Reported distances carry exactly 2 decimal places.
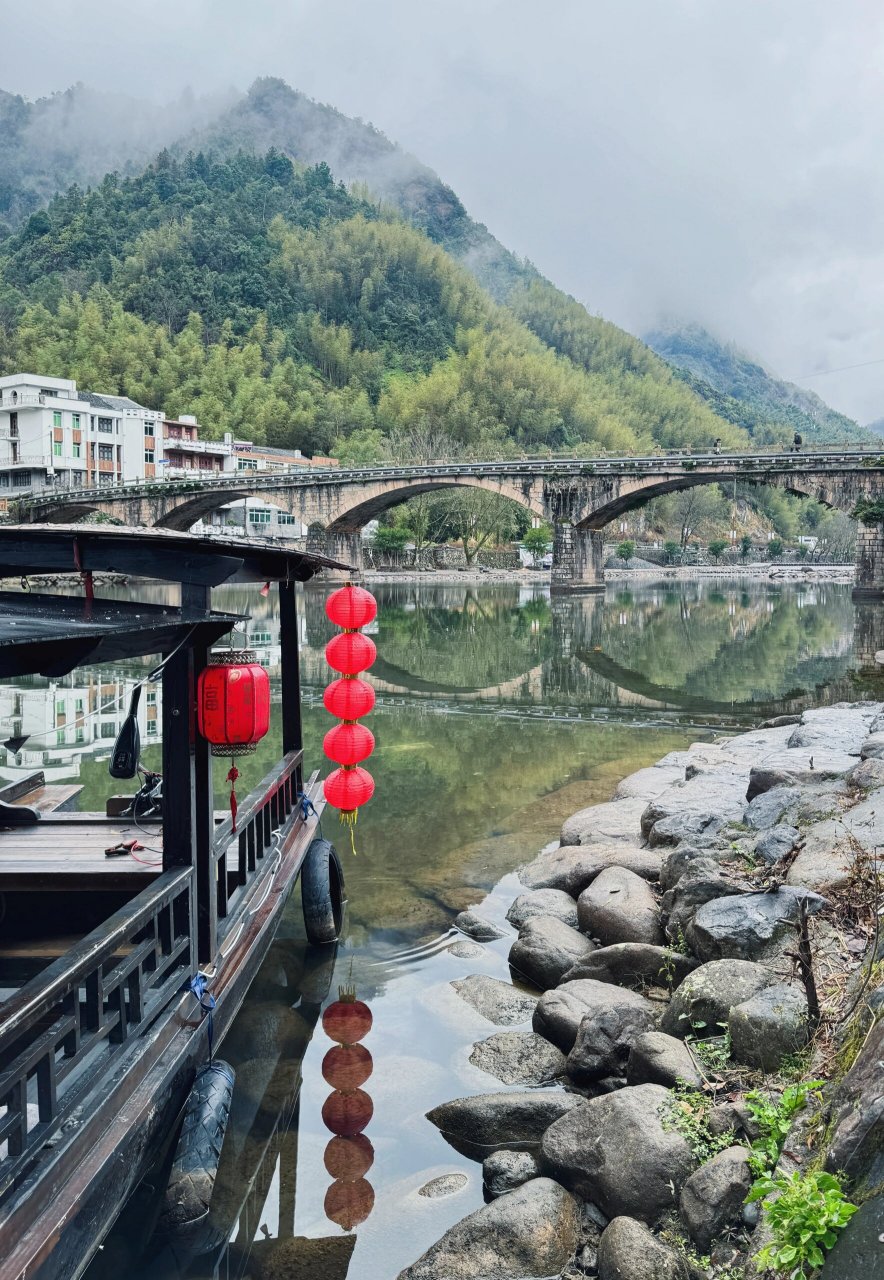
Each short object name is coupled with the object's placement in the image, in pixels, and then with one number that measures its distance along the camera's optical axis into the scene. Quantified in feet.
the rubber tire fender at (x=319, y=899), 22.11
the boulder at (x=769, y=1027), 12.89
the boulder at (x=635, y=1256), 10.85
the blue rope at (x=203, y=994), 14.01
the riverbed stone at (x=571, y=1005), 16.69
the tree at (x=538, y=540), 203.82
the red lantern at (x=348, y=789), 24.04
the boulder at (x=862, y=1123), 9.02
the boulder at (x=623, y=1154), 11.89
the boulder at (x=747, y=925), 16.03
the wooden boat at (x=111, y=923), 9.70
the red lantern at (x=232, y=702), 14.88
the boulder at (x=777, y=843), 19.89
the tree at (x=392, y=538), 190.60
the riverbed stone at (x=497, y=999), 18.80
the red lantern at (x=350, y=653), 23.75
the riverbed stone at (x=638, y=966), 17.76
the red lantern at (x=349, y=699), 23.70
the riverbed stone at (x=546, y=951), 19.75
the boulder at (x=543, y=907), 22.57
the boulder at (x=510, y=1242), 11.78
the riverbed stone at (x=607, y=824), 26.74
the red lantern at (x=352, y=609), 23.82
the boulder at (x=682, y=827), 23.94
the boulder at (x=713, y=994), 14.56
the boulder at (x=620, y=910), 19.90
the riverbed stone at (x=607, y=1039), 15.21
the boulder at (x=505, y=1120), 14.74
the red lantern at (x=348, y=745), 23.85
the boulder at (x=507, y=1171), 13.52
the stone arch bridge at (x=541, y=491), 134.92
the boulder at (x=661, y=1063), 13.23
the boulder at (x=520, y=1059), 16.48
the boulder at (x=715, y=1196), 10.92
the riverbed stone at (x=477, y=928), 22.62
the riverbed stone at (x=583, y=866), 23.13
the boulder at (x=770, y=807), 22.74
